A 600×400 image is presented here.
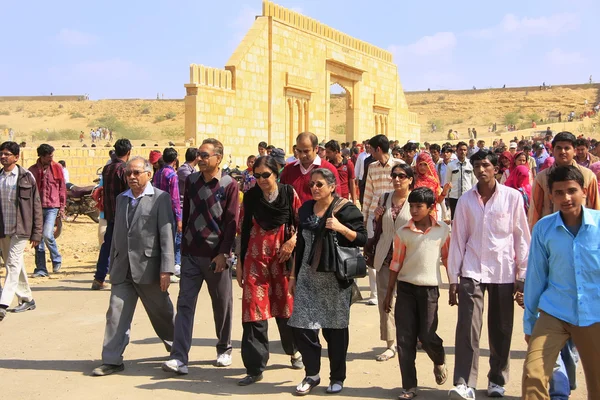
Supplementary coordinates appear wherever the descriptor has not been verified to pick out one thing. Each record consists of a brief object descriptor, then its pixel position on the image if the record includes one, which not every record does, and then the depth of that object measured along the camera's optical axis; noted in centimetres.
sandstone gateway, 1916
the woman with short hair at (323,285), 512
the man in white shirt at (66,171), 1618
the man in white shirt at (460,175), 1162
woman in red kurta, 539
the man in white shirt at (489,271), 492
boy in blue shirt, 384
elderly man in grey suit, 573
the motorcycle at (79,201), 1584
